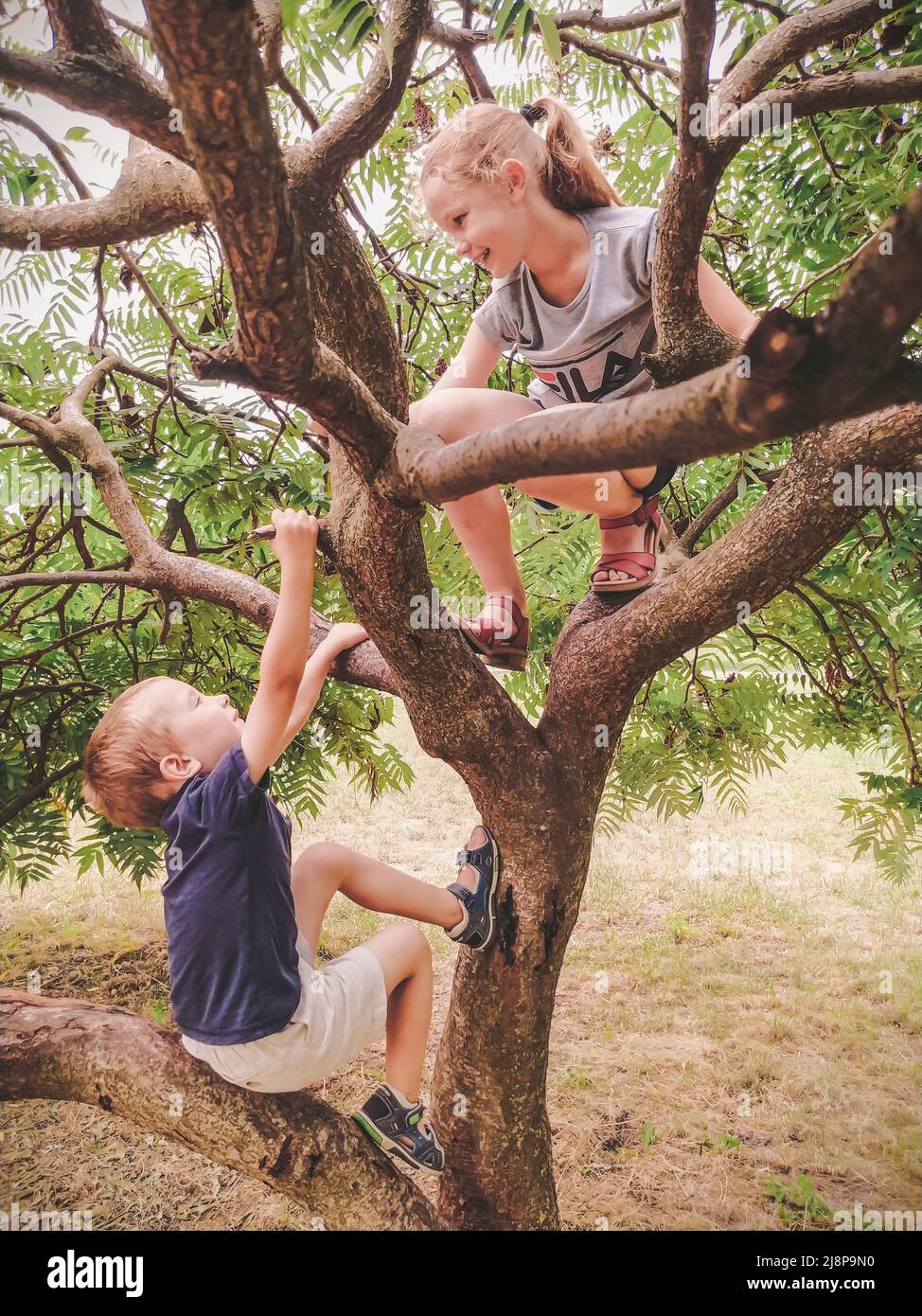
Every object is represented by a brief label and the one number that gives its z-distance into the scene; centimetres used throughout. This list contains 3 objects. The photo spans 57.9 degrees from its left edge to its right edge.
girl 166
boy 163
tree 84
